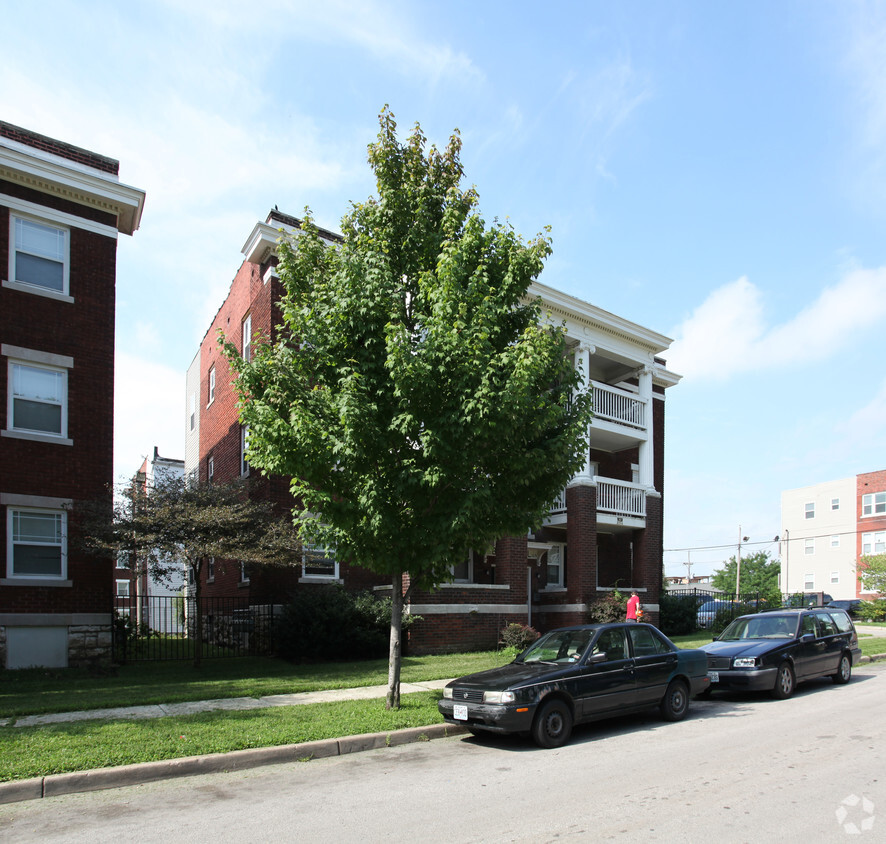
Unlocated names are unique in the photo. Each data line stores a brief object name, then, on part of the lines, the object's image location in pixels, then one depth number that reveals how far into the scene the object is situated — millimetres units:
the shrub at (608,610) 20766
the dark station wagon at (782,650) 12562
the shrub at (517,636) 18328
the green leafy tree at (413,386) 10156
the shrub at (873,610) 36469
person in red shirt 18589
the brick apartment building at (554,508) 18656
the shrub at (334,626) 16078
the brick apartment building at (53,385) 15141
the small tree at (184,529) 14430
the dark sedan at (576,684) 8938
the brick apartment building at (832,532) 53750
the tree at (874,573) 41156
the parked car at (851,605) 43844
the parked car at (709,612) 28811
